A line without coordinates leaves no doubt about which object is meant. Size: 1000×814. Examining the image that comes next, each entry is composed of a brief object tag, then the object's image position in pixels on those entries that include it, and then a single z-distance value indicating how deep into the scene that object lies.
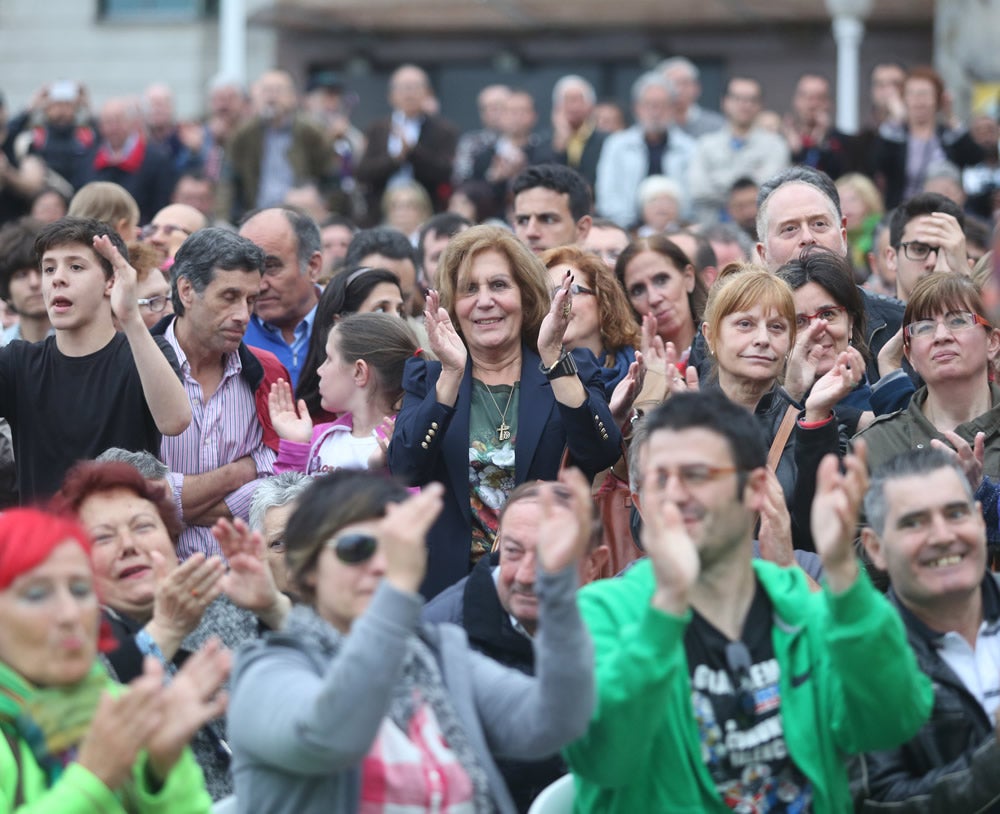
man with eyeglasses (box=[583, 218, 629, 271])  15.32
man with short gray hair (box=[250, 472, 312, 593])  9.95
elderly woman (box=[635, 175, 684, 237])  20.00
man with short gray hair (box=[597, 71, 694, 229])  22.58
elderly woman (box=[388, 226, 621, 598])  10.62
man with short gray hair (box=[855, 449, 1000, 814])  7.78
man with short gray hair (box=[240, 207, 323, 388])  14.09
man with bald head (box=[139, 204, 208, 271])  15.32
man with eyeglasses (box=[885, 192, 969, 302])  13.29
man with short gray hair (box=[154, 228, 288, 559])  11.71
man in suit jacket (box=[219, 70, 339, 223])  23.31
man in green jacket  6.97
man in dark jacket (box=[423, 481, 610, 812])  8.62
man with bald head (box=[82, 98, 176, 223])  22.62
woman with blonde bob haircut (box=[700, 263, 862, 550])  10.41
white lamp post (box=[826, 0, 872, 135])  30.94
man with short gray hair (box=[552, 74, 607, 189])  23.27
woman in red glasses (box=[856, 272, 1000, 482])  10.49
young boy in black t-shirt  11.46
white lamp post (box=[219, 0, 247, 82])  33.03
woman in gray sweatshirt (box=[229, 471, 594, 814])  6.39
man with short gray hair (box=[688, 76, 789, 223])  21.69
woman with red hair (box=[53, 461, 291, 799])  8.18
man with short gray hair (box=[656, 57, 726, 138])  24.12
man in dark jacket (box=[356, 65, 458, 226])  22.78
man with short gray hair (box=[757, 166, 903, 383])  12.81
